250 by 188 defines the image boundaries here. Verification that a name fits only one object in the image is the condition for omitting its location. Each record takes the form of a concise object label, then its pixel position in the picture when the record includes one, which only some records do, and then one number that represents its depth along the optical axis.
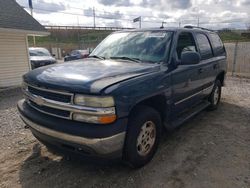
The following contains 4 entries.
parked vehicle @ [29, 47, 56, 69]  13.98
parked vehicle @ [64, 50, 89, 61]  21.55
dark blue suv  2.70
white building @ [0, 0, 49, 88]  10.24
